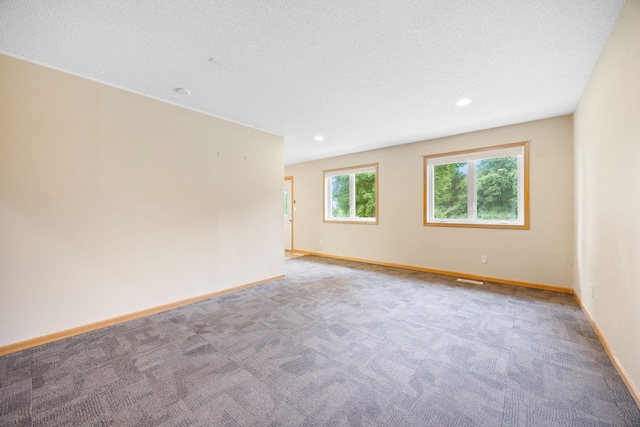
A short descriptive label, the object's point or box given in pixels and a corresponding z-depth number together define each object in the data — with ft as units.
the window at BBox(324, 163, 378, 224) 18.49
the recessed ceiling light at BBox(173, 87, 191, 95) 9.11
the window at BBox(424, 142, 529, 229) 12.85
